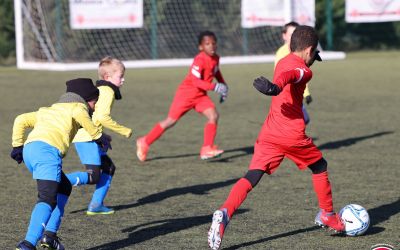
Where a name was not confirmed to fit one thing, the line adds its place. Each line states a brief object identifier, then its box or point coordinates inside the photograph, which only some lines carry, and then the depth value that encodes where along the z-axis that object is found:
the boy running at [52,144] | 11.66
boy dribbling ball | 12.56
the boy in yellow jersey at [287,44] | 21.00
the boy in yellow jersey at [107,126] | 14.46
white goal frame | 44.72
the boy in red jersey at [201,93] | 21.19
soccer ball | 13.26
